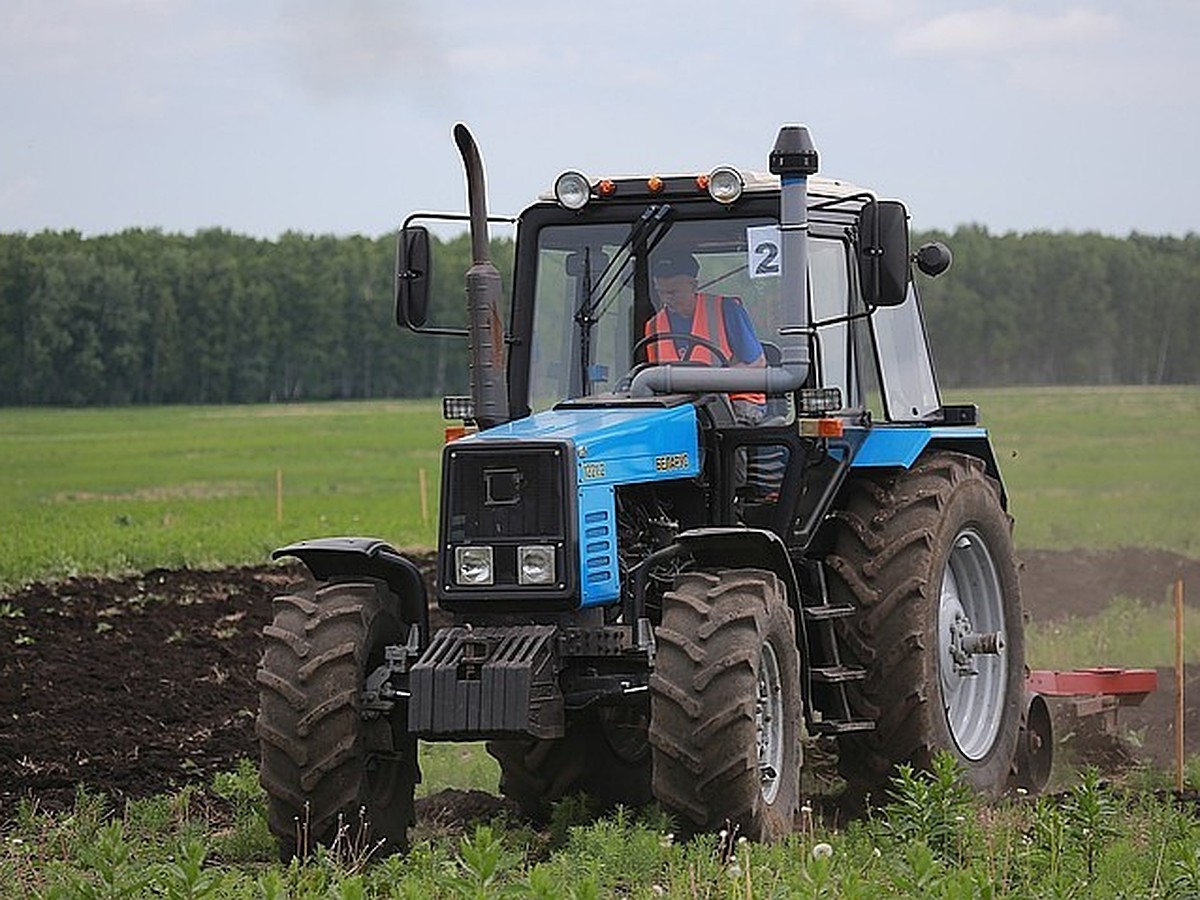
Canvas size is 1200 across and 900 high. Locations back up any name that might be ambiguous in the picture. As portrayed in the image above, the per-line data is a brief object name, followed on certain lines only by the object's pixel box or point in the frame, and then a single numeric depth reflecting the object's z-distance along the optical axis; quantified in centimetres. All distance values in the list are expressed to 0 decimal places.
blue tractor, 1625
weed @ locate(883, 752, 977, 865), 1554
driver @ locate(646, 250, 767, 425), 1891
